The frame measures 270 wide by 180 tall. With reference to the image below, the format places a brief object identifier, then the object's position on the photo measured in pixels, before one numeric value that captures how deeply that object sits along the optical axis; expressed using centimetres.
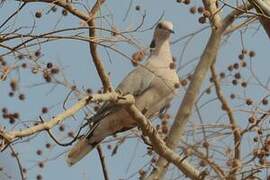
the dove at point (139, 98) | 925
